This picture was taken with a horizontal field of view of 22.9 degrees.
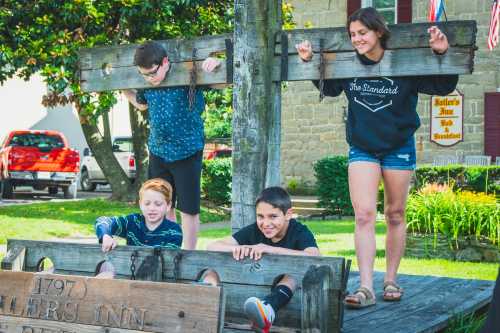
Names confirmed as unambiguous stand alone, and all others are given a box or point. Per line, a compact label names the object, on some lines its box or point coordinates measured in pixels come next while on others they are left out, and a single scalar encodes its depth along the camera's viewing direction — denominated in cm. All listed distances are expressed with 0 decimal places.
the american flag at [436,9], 1892
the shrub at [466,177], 2073
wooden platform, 672
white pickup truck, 3786
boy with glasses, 822
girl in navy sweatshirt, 711
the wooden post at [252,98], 740
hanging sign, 2714
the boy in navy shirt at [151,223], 754
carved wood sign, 548
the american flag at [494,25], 1947
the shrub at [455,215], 1398
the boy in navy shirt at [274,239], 619
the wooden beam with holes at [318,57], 686
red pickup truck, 3222
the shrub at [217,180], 2711
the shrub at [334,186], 2478
